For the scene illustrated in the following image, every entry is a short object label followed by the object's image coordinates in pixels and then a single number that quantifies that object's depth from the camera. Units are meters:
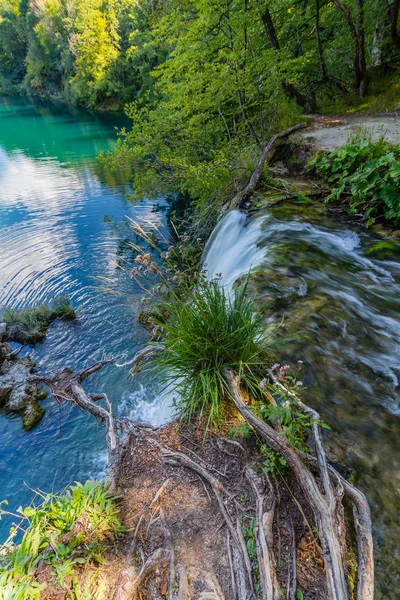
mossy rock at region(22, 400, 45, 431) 5.15
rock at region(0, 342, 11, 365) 6.37
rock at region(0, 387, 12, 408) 5.62
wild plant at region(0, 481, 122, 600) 1.61
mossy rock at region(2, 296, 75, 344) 7.01
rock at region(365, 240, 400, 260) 4.50
